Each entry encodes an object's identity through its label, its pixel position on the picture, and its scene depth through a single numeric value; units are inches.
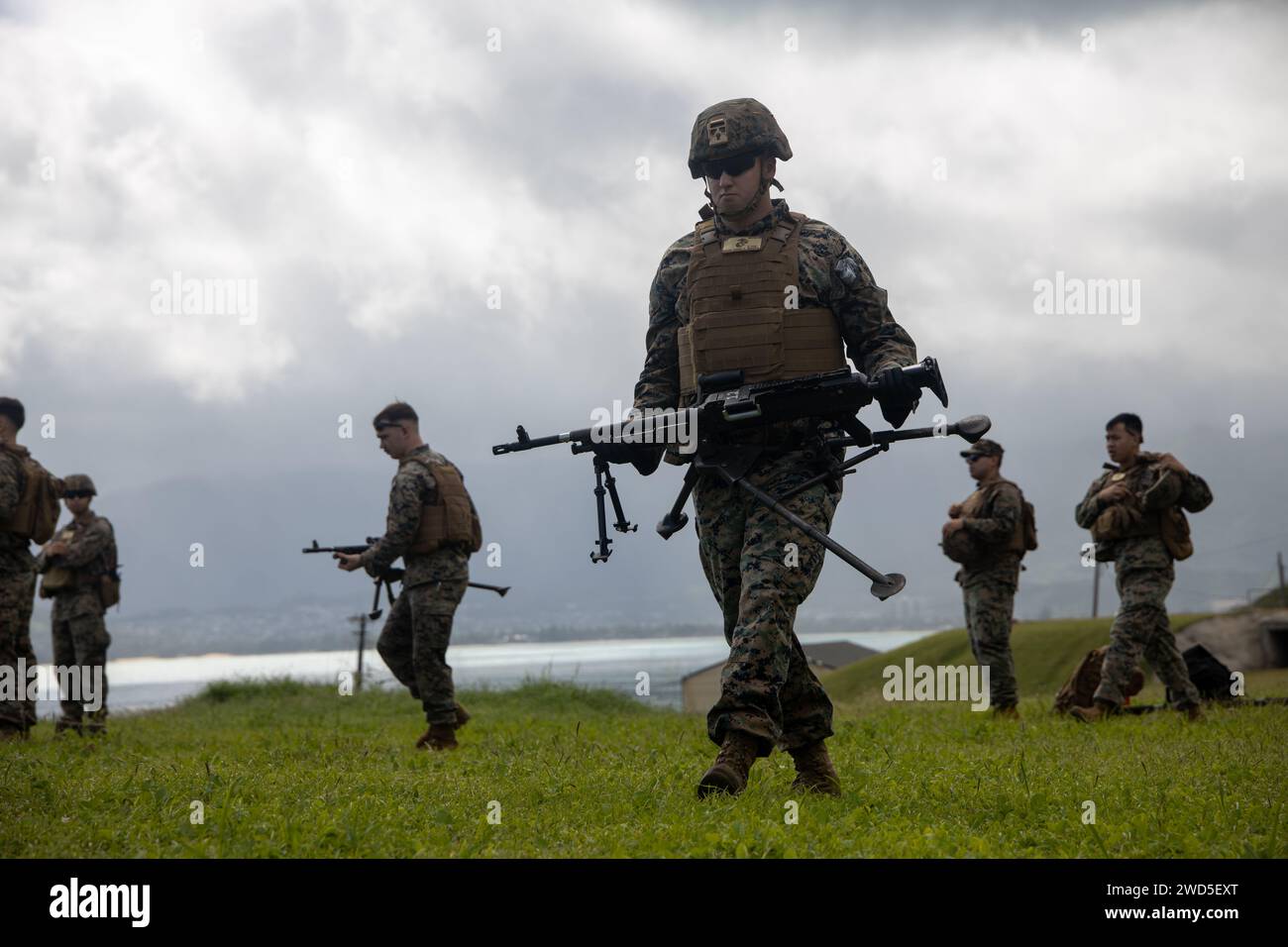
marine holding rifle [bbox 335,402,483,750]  371.2
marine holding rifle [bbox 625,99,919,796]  201.6
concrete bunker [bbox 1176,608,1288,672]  670.5
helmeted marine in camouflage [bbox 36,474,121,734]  476.7
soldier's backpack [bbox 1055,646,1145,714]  445.1
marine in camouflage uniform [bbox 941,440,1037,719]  449.4
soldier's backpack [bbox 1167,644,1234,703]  463.5
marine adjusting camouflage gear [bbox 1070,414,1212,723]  401.4
